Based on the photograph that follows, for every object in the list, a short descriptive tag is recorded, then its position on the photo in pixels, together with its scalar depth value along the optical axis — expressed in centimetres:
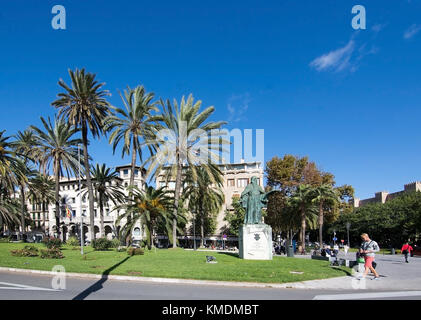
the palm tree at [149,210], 2369
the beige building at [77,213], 6162
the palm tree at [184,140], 2539
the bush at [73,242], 2948
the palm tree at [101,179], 3703
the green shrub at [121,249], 2327
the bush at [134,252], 1980
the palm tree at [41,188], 4478
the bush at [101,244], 2464
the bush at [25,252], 1778
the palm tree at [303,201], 3359
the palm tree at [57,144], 3188
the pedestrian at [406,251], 1936
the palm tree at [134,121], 2919
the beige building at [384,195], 8527
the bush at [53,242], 2188
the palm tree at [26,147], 3150
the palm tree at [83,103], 2792
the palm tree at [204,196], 3597
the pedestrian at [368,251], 1078
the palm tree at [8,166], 2511
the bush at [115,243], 2691
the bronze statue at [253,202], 1886
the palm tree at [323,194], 3344
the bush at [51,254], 1688
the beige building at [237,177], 5772
